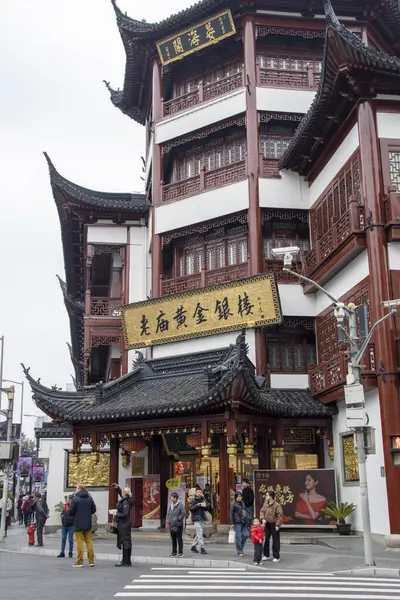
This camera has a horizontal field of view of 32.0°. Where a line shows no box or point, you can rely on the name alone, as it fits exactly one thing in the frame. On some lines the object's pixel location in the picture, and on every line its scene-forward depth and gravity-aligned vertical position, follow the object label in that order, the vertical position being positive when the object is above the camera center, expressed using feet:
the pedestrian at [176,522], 53.57 -2.37
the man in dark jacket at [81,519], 48.11 -1.84
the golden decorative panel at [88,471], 87.81 +2.49
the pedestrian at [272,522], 50.16 -2.32
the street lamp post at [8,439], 79.51 +6.34
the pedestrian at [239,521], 53.47 -2.37
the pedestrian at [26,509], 106.42 -2.46
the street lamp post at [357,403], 45.98 +5.57
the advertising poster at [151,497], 78.33 -0.73
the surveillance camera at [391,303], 51.21 +13.03
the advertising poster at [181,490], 77.15 -0.02
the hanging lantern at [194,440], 71.41 +4.93
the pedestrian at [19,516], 133.13 -4.42
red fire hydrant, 69.10 -4.00
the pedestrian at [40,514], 67.46 -2.07
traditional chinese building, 63.82 +27.81
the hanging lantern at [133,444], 76.74 +4.95
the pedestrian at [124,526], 48.62 -2.38
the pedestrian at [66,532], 55.57 -3.20
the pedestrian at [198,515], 55.67 -1.97
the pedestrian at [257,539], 47.75 -3.33
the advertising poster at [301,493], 66.95 -0.43
